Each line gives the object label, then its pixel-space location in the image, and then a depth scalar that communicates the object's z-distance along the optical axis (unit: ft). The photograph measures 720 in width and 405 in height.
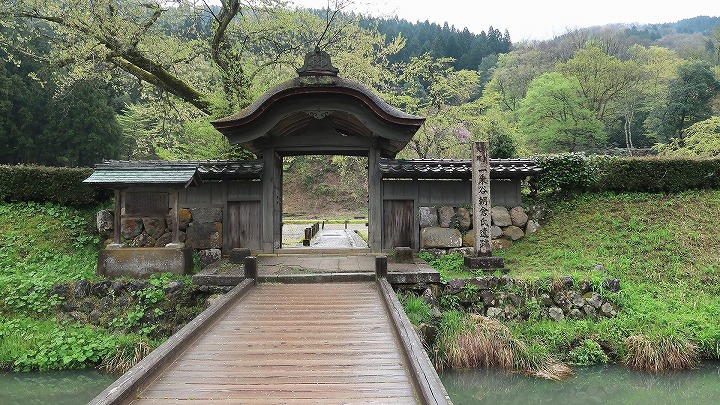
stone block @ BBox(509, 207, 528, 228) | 37.47
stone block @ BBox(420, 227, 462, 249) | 35.86
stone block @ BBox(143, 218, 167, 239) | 34.14
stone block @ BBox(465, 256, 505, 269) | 30.32
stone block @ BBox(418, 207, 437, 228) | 36.19
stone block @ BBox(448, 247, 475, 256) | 35.34
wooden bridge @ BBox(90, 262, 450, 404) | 12.39
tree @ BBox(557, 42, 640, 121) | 108.06
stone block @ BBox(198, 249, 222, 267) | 34.83
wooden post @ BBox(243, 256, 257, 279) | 26.03
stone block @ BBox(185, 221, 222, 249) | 35.19
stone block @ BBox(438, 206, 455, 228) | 36.40
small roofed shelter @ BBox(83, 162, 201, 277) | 29.71
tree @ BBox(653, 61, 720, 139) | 90.07
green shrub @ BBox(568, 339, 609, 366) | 24.85
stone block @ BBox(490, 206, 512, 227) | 36.94
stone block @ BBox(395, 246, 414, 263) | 31.91
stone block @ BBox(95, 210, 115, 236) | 36.73
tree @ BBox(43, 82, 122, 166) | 92.32
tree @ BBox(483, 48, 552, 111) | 122.62
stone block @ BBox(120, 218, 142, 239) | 34.19
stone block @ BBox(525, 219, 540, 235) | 37.63
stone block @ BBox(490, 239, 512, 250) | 36.52
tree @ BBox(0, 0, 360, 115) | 43.73
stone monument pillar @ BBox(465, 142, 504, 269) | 31.24
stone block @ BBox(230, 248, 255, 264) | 30.66
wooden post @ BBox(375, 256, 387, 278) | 26.04
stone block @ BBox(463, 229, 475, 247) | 36.13
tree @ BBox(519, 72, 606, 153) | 98.99
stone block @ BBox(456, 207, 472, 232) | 36.60
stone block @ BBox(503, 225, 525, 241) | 37.11
